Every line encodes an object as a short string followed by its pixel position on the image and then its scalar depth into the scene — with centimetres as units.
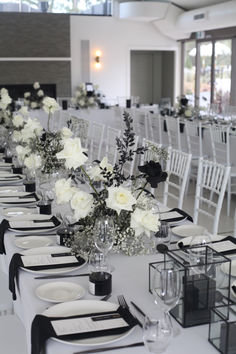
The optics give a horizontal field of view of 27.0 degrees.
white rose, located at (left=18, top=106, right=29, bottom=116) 502
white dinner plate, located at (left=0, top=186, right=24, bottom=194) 383
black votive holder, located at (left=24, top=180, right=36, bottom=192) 385
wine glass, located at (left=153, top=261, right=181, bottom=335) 171
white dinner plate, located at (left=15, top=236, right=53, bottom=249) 265
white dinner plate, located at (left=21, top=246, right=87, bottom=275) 252
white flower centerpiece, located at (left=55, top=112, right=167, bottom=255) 214
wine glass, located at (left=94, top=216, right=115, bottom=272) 214
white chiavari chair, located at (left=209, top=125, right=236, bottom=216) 601
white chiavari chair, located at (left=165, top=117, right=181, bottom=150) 737
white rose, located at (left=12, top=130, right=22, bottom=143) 414
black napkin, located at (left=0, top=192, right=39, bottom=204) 351
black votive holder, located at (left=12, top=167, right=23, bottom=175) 454
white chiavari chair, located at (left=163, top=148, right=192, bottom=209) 407
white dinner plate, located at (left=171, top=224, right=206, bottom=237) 279
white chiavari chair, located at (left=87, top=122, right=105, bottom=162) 617
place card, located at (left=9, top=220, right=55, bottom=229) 293
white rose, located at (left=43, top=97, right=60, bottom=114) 416
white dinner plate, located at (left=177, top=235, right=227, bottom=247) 240
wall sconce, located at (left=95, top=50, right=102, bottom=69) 1462
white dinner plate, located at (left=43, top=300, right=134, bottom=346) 189
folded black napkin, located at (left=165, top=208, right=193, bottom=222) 306
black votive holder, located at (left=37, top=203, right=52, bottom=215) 322
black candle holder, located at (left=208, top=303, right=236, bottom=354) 162
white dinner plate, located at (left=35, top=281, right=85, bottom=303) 204
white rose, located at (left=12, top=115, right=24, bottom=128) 465
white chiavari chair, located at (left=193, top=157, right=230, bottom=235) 353
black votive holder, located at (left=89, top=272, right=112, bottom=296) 207
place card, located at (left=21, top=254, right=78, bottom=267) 236
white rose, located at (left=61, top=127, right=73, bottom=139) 334
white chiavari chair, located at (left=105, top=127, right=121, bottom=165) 550
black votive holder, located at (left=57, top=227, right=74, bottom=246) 263
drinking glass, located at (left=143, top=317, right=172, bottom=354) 157
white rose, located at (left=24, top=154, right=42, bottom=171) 346
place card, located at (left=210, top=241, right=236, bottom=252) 254
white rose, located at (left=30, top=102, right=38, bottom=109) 961
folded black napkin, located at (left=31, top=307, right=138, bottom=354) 169
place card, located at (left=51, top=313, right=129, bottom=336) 174
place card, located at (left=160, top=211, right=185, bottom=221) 311
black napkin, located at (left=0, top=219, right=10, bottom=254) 283
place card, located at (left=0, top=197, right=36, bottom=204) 353
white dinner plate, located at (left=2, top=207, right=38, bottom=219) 323
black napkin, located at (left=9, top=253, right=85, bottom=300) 231
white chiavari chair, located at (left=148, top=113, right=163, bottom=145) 797
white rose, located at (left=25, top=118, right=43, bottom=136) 376
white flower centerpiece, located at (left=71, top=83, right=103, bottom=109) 999
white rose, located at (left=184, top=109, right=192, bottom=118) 862
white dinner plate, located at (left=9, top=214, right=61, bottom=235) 286
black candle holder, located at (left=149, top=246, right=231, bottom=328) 183
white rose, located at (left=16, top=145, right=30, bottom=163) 368
